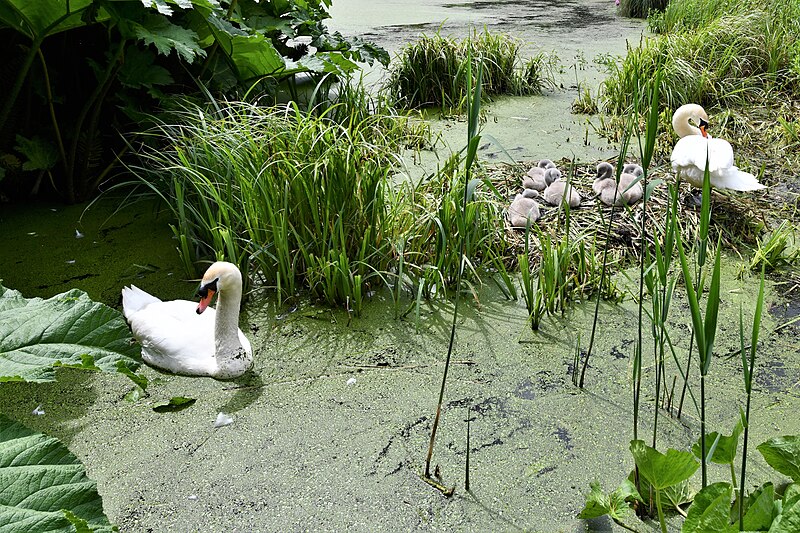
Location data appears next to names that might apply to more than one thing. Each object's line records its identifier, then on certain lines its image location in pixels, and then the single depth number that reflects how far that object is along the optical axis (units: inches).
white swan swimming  85.1
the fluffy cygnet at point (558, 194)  126.5
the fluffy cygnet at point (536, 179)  134.0
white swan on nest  117.7
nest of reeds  118.4
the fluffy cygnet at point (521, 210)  121.3
